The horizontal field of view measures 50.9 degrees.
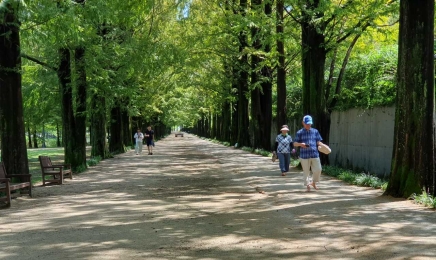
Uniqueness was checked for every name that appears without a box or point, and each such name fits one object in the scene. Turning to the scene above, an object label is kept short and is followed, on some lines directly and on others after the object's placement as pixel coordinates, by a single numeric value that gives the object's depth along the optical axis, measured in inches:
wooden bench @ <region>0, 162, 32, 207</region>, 384.5
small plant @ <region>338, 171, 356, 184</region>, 516.3
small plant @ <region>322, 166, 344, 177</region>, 583.2
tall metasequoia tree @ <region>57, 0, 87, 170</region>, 697.0
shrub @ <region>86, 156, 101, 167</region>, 829.8
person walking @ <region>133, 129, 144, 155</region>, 1168.2
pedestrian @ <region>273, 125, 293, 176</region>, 589.6
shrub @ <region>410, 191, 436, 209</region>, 335.9
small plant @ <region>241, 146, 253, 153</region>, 1170.5
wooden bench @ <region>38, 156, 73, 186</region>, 548.7
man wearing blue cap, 430.3
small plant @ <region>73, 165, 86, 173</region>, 705.1
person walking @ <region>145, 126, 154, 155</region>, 1177.2
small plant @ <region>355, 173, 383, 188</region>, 464.4
